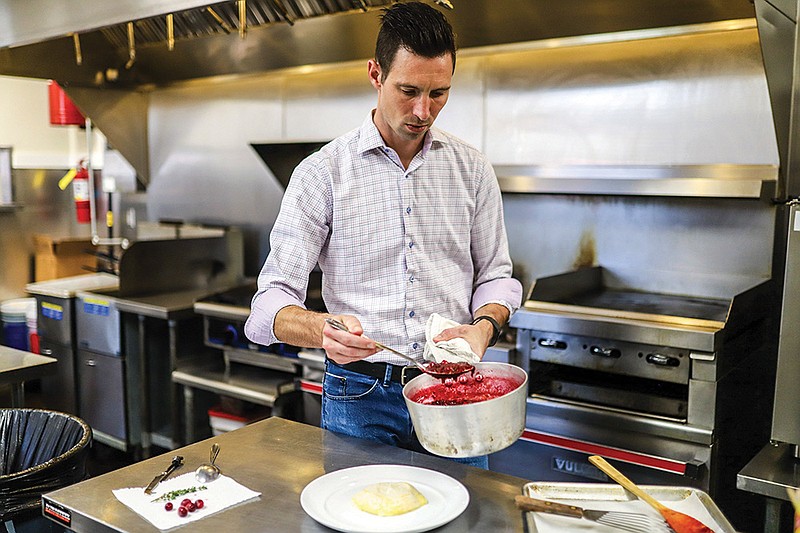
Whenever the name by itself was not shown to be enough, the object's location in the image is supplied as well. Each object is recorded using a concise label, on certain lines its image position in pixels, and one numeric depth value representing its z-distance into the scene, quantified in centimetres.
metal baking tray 152
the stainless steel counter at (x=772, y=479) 213
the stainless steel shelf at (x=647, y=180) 286
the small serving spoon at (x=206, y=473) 167
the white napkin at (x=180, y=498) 150
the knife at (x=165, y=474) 162
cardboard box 609
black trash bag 199
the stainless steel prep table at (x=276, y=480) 149
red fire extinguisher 612
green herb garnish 158
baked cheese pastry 148
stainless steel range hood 321
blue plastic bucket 572
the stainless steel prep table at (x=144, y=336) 417
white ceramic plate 144
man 190
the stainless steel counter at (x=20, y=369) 288
